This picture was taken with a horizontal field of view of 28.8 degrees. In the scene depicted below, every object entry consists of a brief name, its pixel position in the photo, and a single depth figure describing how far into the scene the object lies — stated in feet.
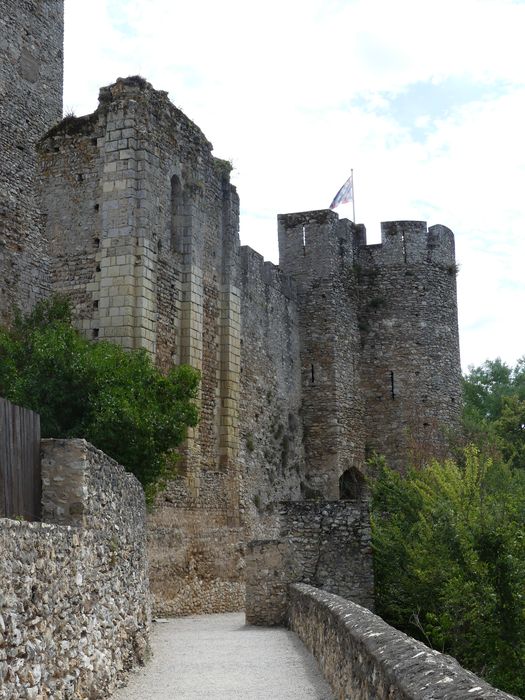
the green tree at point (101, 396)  52.95
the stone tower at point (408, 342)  101.40
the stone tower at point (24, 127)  63.67
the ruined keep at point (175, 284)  64.23
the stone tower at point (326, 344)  96.07
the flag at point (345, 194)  103.76
